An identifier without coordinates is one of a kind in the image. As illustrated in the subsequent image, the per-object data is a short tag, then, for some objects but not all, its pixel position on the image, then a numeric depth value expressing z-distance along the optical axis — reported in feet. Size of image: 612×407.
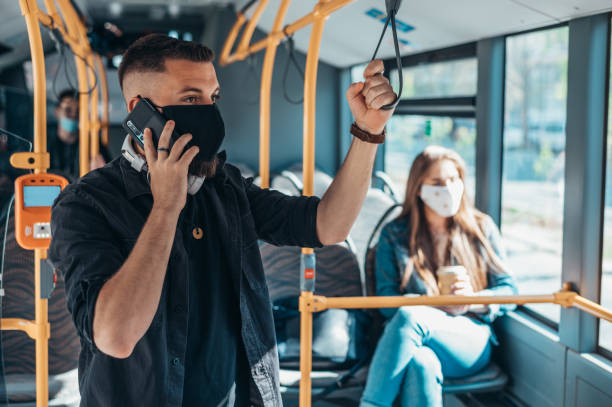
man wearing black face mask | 3.83
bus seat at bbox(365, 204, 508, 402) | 9.45
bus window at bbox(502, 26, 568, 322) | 10.27
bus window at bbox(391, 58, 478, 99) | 12.33
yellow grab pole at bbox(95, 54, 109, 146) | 18.86
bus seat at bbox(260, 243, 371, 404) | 9.73
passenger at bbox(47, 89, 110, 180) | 17.28
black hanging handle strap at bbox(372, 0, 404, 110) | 4.51
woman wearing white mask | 9.04
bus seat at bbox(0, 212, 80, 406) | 9.14
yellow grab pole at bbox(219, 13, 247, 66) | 15.15
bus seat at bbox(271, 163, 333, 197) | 14.52
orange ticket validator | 6.73
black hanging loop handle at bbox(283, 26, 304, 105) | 9.14
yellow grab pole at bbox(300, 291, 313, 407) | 7.62
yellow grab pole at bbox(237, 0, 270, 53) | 11.01
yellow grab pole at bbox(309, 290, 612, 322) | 7.41
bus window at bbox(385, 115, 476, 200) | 12.69
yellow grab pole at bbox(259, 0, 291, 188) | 10.97
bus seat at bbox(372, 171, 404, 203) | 15.01
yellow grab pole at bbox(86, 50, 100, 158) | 15.48
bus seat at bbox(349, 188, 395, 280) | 13.65
